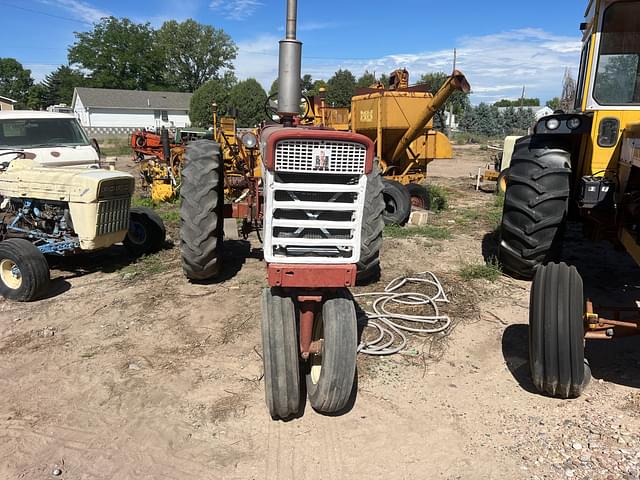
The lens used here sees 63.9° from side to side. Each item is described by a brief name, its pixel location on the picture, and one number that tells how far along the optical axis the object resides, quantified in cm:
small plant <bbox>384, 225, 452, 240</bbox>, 781
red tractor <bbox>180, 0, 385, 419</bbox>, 308
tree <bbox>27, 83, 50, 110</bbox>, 6462
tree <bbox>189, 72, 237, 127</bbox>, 4328
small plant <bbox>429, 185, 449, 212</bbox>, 1027
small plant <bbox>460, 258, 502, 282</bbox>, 584
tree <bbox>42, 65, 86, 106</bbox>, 6475
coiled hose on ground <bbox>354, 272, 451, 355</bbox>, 427
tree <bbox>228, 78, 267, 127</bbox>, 4106
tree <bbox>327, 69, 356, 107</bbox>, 4344
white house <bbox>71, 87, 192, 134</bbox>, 5009
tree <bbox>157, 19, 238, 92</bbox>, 6750
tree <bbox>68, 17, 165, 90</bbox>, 6469
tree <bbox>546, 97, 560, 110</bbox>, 5992
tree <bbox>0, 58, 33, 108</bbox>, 7144
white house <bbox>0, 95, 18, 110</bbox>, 4317
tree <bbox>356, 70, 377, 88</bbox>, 4890
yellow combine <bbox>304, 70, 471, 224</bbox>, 852
